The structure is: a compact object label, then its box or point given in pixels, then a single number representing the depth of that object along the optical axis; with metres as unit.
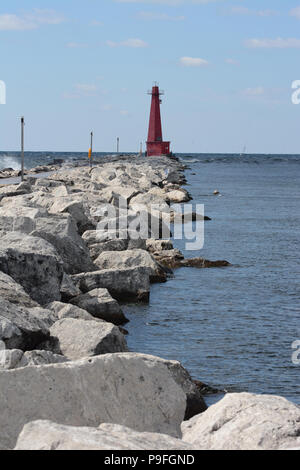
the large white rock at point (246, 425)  8.45
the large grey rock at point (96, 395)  8.55
